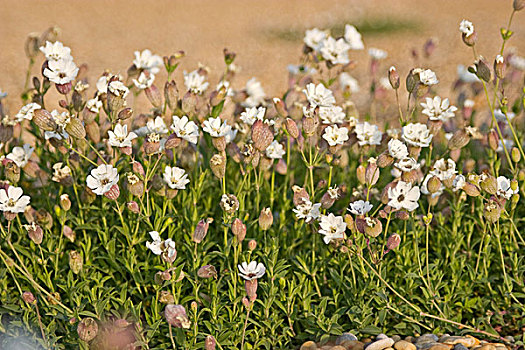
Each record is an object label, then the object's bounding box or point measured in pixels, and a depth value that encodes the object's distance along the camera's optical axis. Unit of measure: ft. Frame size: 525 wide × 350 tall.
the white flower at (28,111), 14.37
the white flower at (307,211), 13.52
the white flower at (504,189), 13.53
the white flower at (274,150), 15.02
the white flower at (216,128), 14.11
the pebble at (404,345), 13.23
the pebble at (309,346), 13.47
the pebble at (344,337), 13.38
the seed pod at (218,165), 13.55
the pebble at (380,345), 13.19
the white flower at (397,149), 13.53
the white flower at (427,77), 14.51
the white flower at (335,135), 14.11
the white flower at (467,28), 15.02
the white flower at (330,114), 15.26
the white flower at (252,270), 12.39
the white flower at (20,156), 15.24
